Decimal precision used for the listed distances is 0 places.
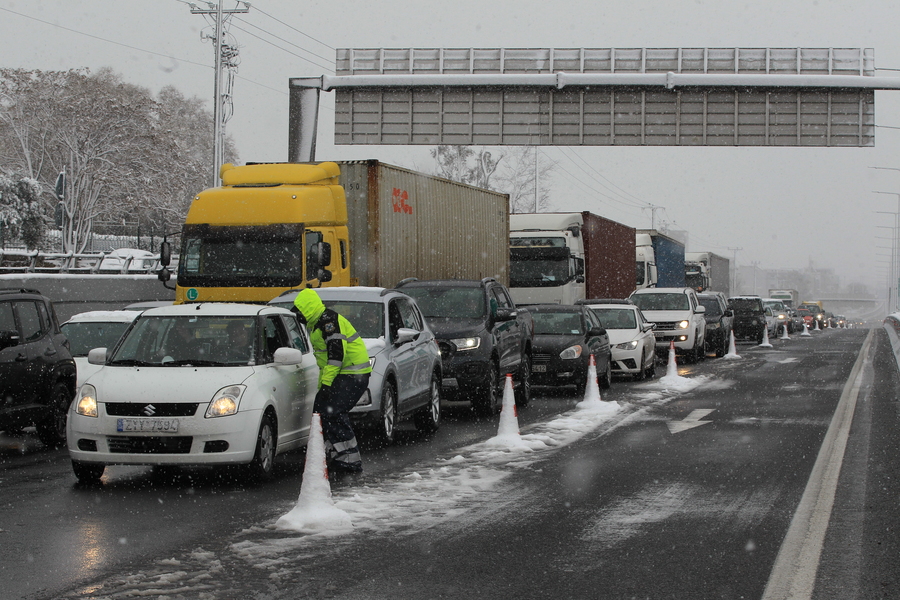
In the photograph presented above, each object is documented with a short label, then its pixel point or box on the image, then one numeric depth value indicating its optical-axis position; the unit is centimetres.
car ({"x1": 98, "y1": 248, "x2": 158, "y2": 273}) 2852
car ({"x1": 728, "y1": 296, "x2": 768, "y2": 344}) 4344
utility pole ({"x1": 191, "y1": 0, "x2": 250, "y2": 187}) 3934
